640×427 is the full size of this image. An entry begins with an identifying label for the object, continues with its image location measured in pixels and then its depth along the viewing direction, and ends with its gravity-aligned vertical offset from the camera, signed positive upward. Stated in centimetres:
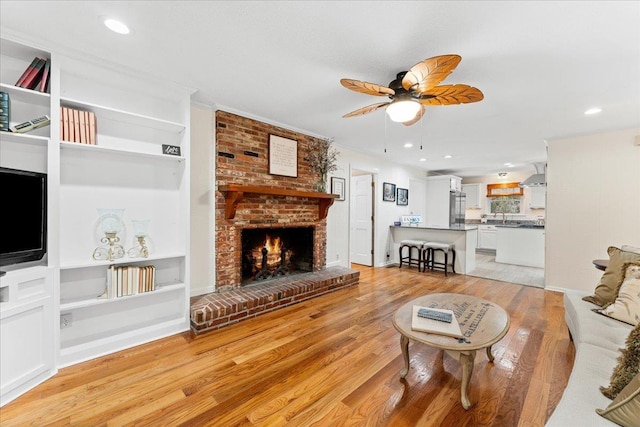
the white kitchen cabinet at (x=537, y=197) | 715 +43
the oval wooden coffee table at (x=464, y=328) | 167 -82
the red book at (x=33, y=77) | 199 +99
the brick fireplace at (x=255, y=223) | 305 -18
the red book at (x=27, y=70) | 198 +103
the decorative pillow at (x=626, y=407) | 99 -75
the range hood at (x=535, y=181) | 560 +68
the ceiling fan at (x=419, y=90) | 174 +95
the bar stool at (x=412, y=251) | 556 -87
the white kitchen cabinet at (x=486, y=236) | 762 -71
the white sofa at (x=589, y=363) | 111 -84
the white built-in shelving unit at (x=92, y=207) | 191 +1
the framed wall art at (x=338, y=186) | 489 +46
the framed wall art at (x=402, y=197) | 657 +36
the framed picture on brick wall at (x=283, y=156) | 373 +79
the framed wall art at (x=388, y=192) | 607 +45
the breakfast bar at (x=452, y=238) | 529 -56
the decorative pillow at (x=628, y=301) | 194 -65
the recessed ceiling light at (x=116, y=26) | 175 +124
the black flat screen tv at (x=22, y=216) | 176 -6
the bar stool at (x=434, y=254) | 525 -90
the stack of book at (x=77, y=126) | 215 +68
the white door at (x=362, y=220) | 591 -21
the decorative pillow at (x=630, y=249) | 230 -32
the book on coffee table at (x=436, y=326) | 176 -80
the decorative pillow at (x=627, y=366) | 117 -68
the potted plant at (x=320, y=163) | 424 +78
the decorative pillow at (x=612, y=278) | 217 -54
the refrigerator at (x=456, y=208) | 744 +11
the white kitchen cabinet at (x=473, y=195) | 835 +55
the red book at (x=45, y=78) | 204 +100
